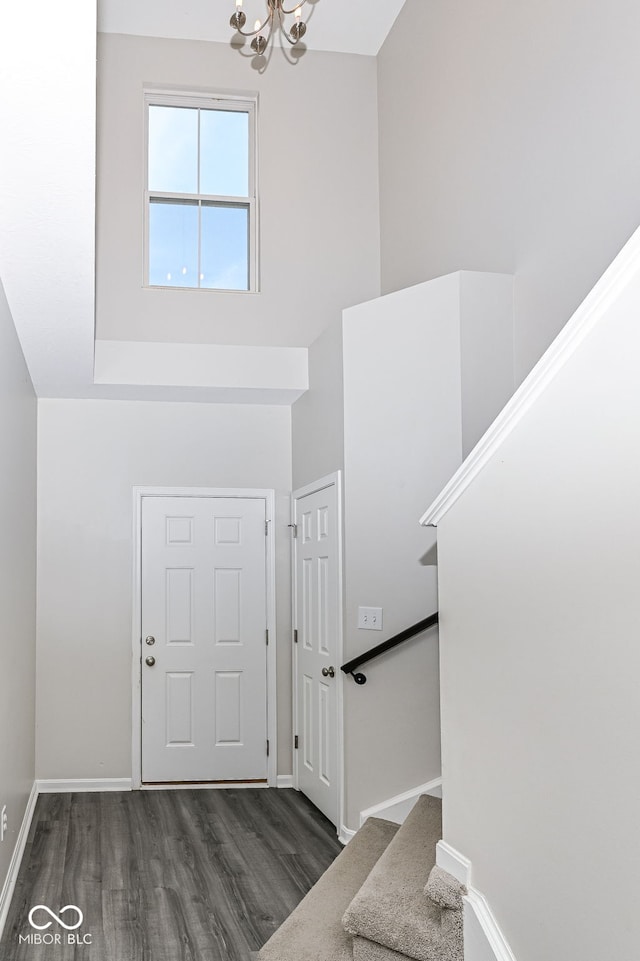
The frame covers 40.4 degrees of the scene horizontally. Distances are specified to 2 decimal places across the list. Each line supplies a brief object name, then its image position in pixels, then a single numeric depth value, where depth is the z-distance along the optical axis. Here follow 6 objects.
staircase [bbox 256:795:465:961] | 2.59
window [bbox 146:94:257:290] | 5.83
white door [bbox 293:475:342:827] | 4.66
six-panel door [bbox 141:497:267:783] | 5.68
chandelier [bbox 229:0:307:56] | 4.06
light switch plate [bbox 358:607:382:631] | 4.37
